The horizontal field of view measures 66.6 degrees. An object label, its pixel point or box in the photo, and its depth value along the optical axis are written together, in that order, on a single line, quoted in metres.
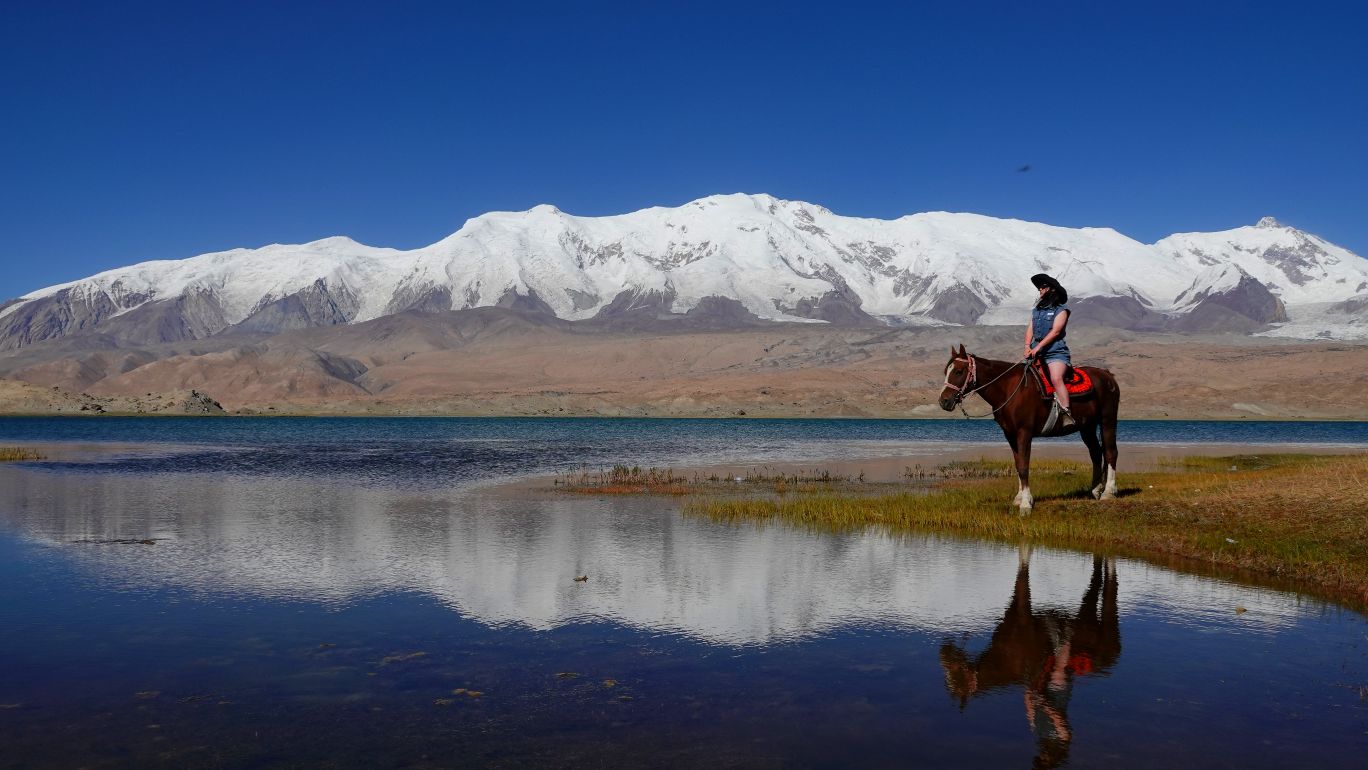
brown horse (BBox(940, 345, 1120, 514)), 24.00
